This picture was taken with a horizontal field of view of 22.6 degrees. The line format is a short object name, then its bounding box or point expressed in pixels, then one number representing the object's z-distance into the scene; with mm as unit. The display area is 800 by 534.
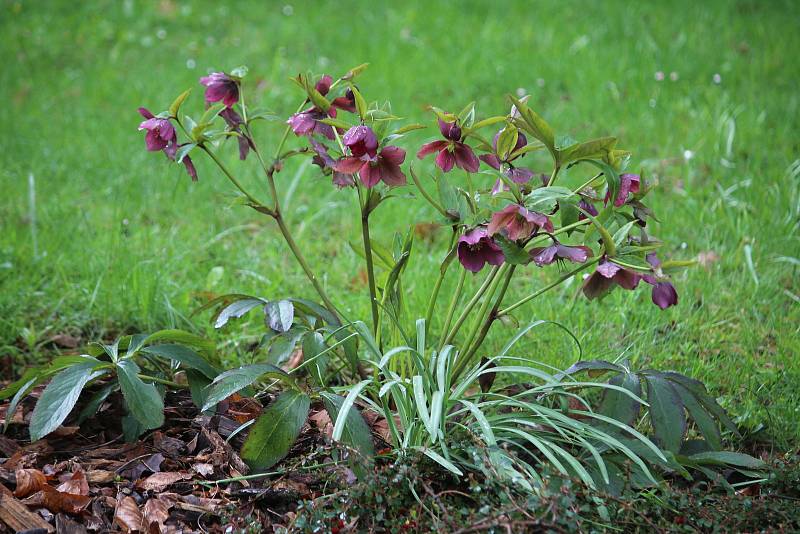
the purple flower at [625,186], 1815
